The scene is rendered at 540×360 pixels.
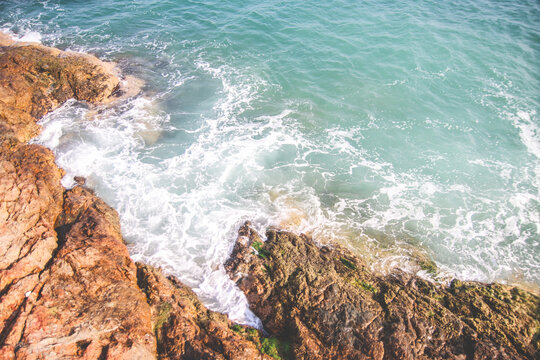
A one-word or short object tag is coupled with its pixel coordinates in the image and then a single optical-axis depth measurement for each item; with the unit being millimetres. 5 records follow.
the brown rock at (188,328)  8109
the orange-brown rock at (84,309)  7105
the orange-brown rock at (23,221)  7914
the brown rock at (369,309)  9258
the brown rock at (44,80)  17391
